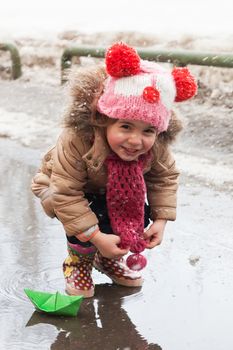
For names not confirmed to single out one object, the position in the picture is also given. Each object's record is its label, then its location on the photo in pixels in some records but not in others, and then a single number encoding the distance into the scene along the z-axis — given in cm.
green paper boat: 377
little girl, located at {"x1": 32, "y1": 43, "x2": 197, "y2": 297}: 375
